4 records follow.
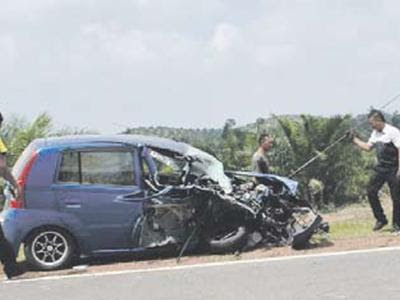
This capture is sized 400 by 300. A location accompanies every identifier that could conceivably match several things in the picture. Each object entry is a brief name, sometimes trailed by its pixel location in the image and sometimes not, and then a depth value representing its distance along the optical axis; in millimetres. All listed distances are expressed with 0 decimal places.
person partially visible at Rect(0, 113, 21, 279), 10742
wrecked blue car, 11609
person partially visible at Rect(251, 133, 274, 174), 14039
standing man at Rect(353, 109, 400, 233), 12758
